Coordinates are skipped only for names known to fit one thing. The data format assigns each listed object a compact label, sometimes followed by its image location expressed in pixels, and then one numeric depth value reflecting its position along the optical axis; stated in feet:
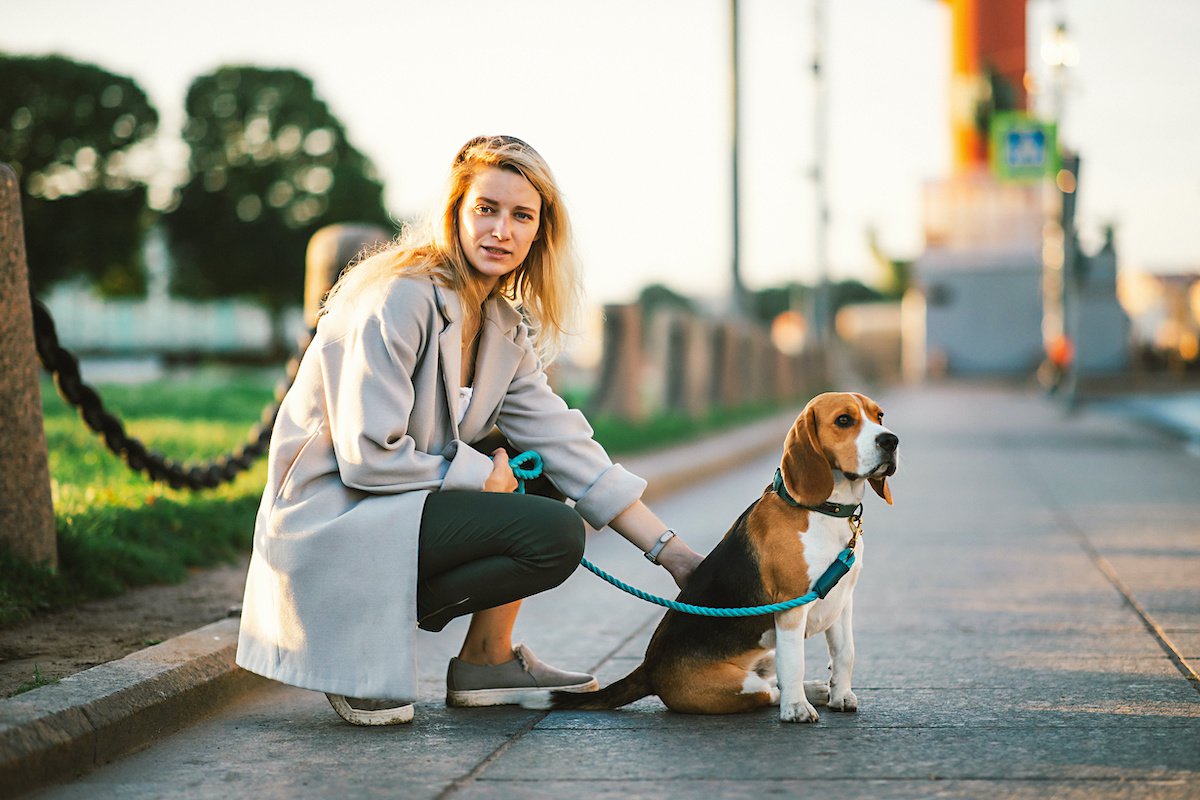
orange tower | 205.46
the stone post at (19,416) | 17.46
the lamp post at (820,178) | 105.09
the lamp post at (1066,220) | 82.89
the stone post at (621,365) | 52.01
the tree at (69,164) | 148.36
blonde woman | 13.64
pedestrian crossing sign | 98.84
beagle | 13.64
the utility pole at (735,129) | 73.92
